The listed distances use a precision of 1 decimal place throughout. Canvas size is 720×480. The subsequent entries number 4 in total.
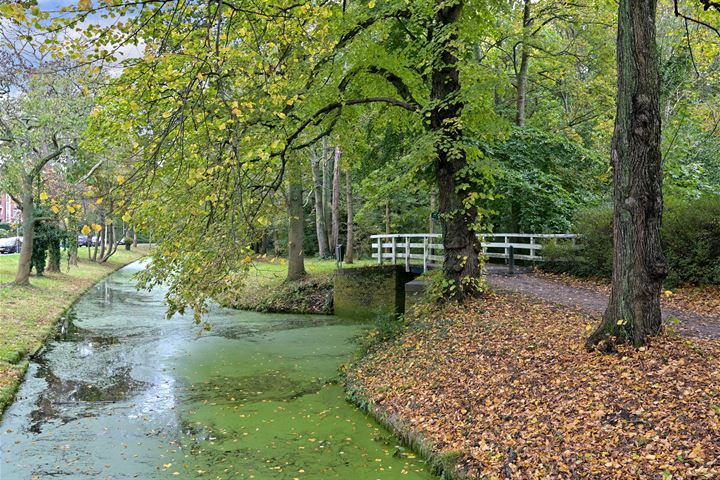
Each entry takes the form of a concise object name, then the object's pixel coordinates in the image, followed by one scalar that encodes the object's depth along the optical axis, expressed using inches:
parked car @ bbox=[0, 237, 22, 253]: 1387.8
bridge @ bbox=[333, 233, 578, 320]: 709.9
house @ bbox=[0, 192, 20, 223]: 2854.3
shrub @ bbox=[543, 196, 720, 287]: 442.9
